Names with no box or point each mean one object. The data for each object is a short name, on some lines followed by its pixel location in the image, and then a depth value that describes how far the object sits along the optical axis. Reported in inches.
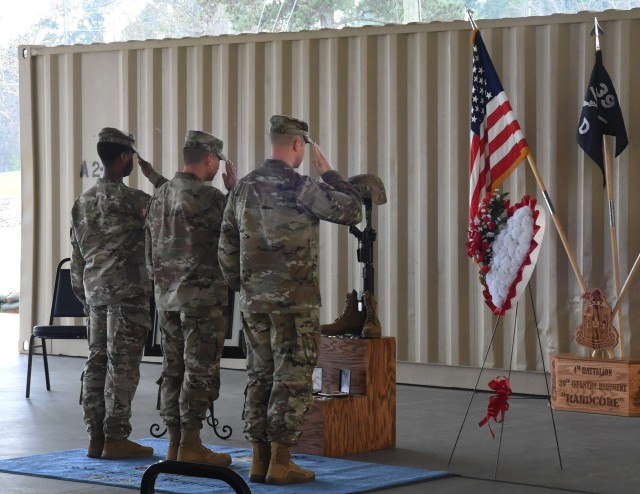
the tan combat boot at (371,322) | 377.7
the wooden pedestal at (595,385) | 446.8
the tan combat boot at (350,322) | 386.0
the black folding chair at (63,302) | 513.0
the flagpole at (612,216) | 475.1
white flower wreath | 345.6
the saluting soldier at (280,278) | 312.2
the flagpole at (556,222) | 482.2
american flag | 488.5
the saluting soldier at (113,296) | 350.3
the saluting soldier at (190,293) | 332.4
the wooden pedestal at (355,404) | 363.1
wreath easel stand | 332.5
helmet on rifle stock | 384.4
